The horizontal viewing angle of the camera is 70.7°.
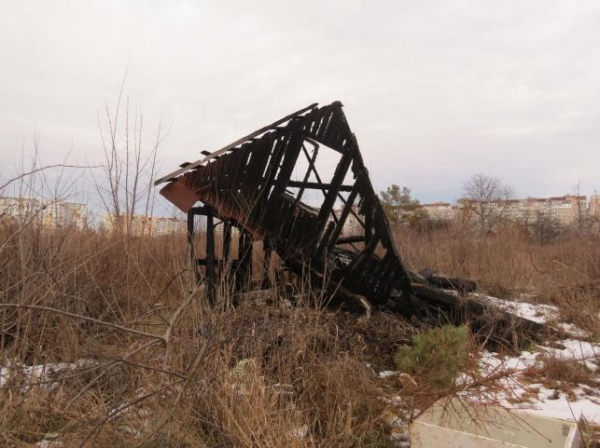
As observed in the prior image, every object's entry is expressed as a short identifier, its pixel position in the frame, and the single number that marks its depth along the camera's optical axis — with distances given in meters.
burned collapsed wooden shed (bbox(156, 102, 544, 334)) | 4.90
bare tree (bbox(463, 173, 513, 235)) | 37.50
